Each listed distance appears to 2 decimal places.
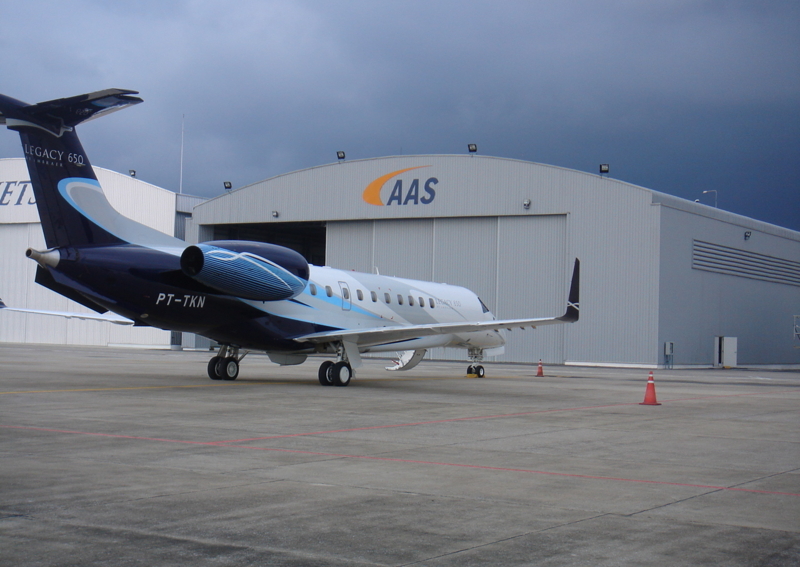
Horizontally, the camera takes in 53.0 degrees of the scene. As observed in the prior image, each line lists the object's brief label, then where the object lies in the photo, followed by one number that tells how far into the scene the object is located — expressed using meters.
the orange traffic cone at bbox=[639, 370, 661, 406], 17.67
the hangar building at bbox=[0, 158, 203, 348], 53.50
